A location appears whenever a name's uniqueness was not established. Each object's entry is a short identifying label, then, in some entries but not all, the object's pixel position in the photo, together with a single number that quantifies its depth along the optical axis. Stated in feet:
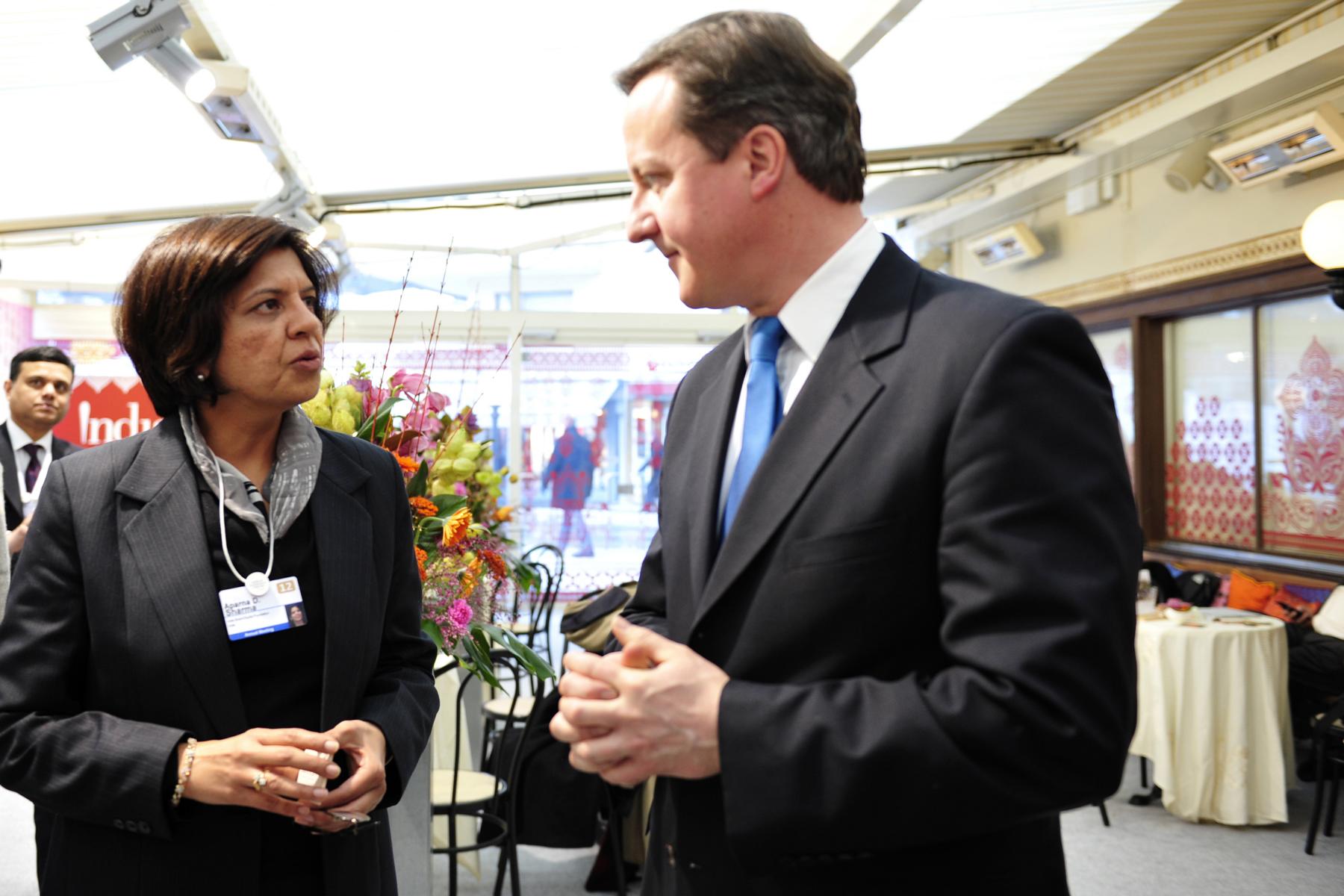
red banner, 28.96
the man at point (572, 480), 37.63
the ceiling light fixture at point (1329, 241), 16.99
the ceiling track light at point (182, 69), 13.15
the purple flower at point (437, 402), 9.75
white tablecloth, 16.12
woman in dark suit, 4.86
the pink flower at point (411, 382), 9.15
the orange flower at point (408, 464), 8.52
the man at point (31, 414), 16.61
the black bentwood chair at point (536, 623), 20.68
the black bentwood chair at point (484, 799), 10.78
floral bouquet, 8.51
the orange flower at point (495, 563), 8.92
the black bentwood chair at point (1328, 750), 14.80
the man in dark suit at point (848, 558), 2.85
